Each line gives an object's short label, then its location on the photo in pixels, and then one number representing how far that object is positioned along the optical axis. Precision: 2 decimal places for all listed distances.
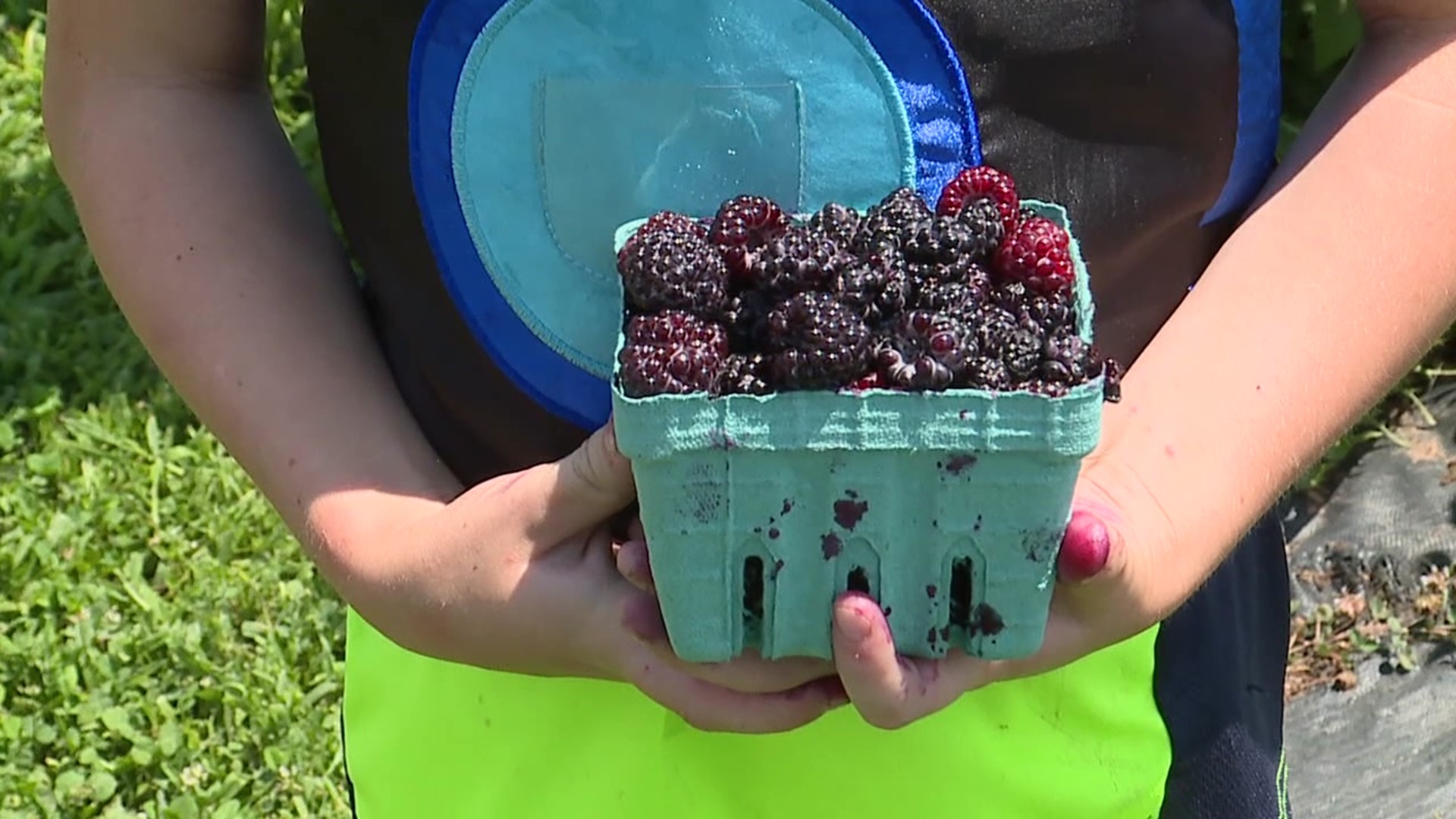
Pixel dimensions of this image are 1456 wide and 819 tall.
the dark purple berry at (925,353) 0.73
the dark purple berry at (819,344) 0.72
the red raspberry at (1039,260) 0.78
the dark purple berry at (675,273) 0.76
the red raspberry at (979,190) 0.81
